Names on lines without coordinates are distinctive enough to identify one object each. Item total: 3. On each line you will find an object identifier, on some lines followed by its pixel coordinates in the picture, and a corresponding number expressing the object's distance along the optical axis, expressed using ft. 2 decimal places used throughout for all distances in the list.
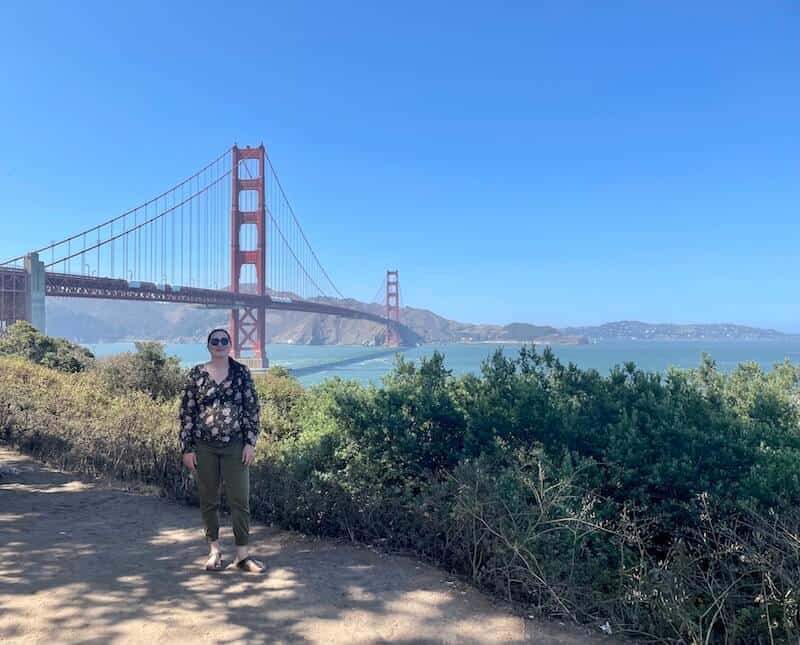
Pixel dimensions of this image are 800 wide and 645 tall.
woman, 9.73
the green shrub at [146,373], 28.66
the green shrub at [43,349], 41.47
